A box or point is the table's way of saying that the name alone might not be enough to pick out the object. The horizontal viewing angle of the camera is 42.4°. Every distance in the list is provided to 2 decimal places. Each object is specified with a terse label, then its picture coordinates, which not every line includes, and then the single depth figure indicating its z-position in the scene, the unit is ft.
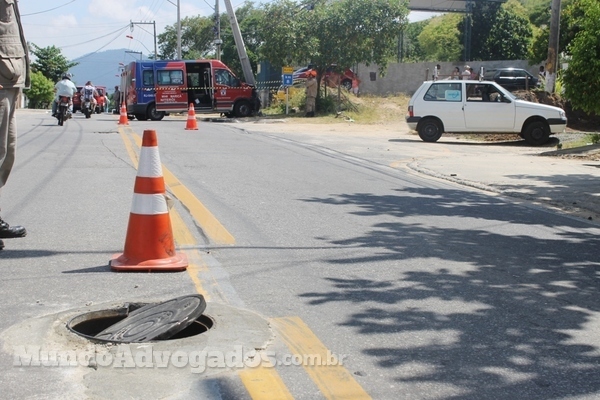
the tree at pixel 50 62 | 254.47
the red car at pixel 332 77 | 113.60
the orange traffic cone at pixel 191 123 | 75.77
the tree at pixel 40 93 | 206.80
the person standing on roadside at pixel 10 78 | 20.13
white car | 68.39
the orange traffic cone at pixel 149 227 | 18.67
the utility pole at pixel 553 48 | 81.41
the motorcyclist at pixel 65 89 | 79.20
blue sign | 108.78
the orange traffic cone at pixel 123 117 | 80.54
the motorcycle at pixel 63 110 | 77.47
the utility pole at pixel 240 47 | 117.91
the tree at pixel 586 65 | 38.76
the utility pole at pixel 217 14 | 162.40
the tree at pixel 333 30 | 108.37
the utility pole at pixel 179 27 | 187.11
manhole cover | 13.82
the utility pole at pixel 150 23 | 280.92
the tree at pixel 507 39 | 173.37
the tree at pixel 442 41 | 225.76
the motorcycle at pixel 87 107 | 104.12
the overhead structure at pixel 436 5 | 179.63
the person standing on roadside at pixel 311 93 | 107.34
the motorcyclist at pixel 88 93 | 108.68
